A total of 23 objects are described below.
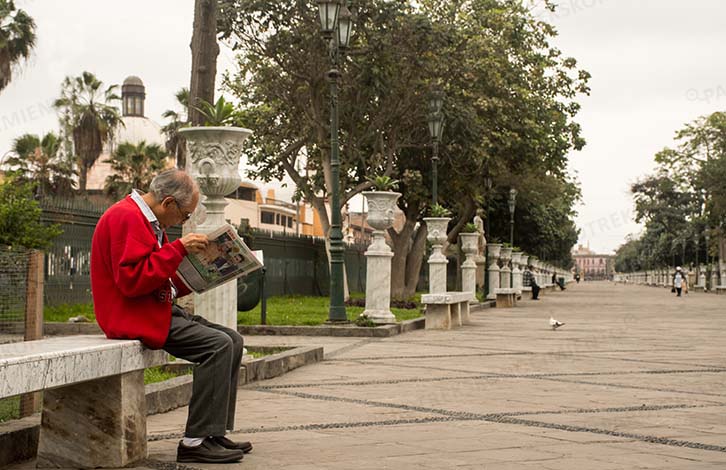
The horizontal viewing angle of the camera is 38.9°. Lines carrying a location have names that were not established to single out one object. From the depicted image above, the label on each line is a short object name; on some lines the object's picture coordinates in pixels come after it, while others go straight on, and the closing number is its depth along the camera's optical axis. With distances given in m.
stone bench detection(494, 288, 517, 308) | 32.56
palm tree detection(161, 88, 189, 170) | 53.10
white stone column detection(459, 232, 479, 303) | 26.55
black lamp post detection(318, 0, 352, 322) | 16.91
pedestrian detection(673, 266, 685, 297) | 51.45
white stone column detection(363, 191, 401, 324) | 17.38
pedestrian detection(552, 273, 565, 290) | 70.95
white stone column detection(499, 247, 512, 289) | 36.03
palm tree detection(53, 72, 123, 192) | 45.44
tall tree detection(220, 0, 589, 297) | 27.80
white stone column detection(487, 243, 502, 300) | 33.34
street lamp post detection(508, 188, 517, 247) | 39.78
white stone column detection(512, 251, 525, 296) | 37.81
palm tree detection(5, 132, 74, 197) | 42.00
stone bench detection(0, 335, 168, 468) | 5.10
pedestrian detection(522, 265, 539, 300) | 47.63
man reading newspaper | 5.09
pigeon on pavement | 18.84
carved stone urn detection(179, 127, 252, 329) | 8.74
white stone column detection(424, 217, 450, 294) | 20.22
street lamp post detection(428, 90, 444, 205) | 23.69
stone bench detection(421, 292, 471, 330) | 18.66
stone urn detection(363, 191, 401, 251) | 17.44
